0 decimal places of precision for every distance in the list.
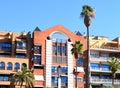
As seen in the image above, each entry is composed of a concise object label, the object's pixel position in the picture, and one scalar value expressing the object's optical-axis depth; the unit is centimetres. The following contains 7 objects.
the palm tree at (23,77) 8519
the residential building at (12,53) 9181
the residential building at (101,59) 10075
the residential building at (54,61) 9456
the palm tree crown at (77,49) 8338
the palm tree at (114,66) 9369
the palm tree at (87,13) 6612
